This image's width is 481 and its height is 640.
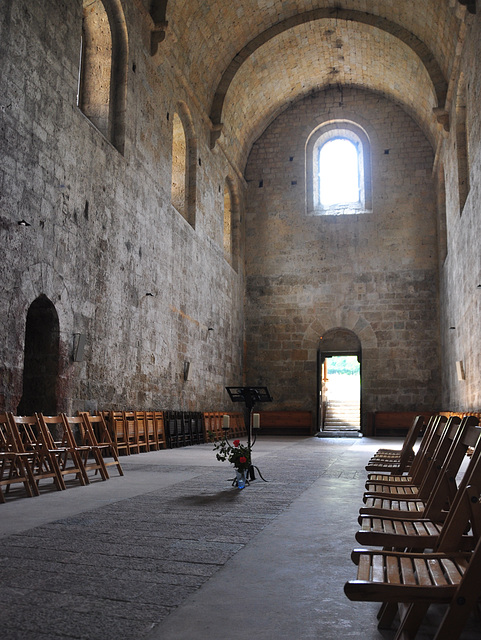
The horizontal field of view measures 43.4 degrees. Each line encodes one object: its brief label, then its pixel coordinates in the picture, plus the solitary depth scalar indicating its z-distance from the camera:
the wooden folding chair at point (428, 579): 1.61
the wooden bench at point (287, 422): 17.67
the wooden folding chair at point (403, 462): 5.17
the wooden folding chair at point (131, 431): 9.67
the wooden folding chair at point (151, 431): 10.71
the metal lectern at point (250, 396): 7.52
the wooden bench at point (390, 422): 16.73
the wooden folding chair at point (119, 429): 9.21
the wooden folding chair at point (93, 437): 6.24
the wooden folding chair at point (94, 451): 5.95
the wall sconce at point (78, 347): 8.82
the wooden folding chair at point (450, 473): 2.56
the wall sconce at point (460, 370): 13.05
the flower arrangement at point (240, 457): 5.44
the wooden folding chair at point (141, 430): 10.11
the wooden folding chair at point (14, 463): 4.97
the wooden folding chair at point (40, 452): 5.32
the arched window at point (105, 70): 10.54
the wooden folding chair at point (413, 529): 2.05
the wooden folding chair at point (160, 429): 11.16
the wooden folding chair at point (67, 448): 5.61
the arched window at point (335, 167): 19.41
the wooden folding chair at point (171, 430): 11.59
